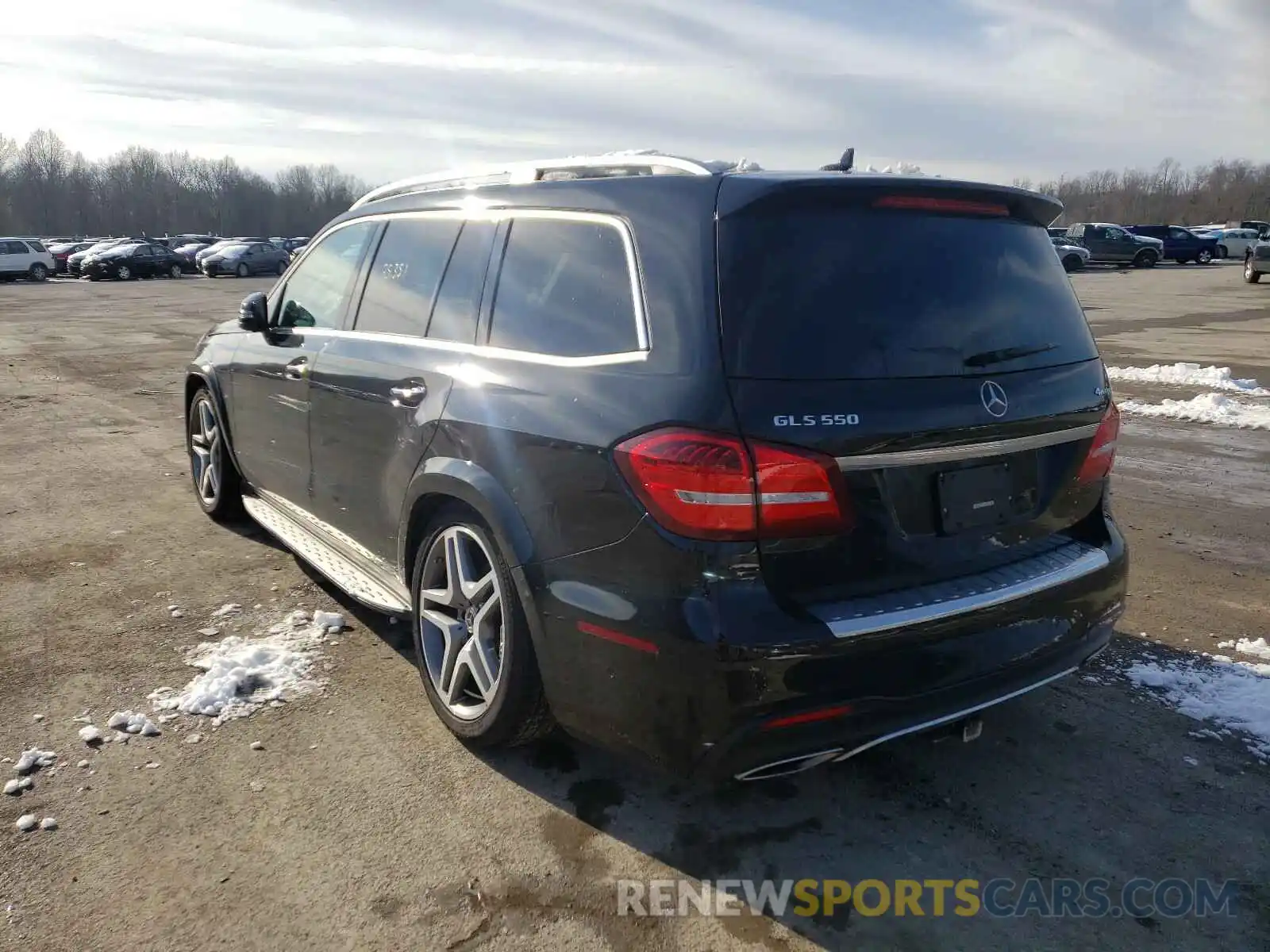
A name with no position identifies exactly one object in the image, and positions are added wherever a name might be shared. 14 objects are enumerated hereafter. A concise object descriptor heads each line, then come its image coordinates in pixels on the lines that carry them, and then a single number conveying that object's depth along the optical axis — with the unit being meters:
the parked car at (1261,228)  49.54
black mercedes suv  2.41
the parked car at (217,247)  44.72
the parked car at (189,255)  45.09
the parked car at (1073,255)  36.88
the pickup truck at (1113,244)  44.09
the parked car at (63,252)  46.22
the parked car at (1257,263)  32.22
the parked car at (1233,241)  49.53
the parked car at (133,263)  41.84
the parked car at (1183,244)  47.03
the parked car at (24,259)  39.31
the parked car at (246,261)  42.94
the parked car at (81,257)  42.81
